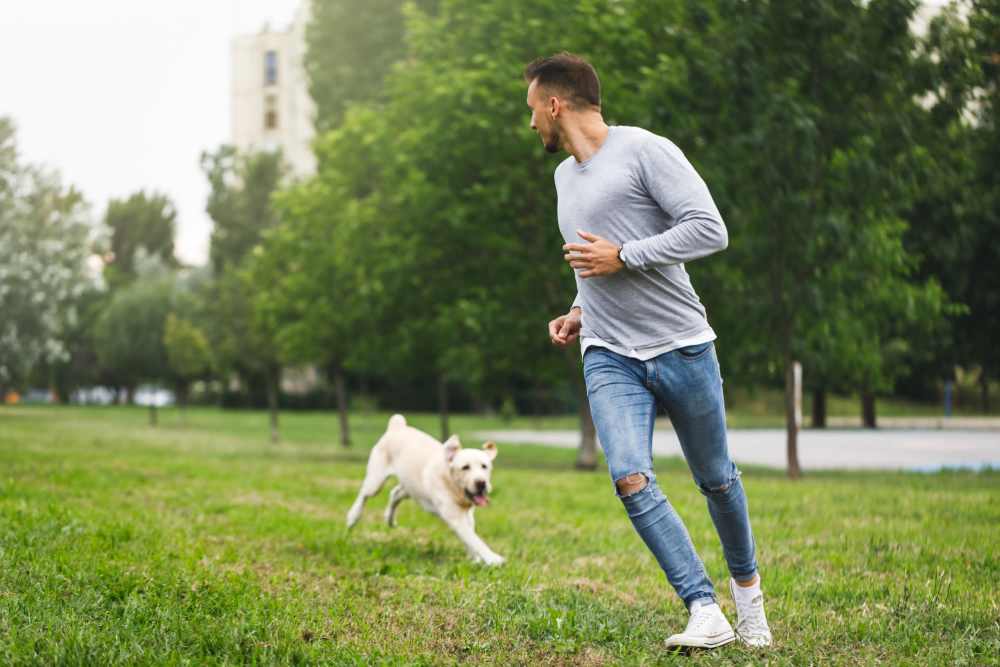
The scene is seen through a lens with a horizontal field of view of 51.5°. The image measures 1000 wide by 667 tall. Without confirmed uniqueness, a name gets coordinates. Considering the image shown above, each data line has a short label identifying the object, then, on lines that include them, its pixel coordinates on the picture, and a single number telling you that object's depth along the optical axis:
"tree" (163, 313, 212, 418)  38.41
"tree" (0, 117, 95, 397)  30.28
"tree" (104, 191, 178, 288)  78.38
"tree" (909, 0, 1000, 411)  13.75
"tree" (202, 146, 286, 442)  47.25
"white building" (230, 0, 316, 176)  64.62
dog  6.77
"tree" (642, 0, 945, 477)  13.74
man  3.86
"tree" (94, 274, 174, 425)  47.25
